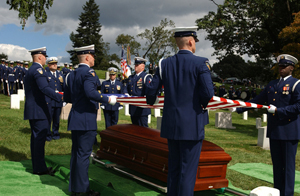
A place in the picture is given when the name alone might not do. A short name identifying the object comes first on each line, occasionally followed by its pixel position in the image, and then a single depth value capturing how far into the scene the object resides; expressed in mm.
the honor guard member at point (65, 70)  15676
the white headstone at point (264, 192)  2709
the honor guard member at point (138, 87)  6383
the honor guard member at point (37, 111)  4941
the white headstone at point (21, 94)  16220
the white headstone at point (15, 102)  13115
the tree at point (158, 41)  49094
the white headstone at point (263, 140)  8852
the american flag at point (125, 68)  18041
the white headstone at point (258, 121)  14277
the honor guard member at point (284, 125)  3982
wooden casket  3899
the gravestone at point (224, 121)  14234
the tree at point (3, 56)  62000
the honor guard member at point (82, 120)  3975
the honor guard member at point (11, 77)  18766
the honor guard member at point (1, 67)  19473
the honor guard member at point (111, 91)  7650
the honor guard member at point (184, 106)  3039
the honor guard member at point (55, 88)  8156
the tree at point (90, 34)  59375
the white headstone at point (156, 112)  14602
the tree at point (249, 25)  22109
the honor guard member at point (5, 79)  19034
